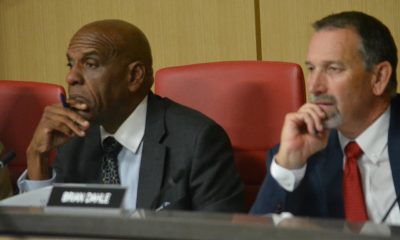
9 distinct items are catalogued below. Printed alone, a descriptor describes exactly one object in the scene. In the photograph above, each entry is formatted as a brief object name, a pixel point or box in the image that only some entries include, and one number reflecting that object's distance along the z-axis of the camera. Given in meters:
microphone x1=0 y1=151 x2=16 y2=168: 3.82
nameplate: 3.22
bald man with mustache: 4.06
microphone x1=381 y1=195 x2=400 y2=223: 3.69
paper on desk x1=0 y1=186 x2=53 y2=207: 3.52
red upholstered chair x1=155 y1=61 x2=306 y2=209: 4.25
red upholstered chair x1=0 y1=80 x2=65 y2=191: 4.48
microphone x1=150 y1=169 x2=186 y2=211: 4.03
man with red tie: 3.87
